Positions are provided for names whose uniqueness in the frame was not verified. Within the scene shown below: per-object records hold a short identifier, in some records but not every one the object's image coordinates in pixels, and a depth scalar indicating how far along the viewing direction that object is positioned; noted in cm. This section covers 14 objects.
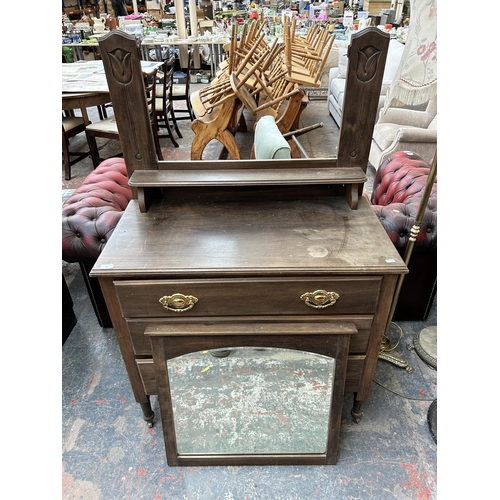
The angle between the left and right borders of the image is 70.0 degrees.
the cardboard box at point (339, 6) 787
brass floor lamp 166
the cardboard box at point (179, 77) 585
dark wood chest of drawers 111
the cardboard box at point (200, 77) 712
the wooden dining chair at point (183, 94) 489
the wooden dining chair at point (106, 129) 365
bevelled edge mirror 134
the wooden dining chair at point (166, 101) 403
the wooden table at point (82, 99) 357
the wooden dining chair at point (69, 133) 379
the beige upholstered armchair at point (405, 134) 321
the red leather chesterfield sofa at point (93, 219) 175
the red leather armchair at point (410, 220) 174
